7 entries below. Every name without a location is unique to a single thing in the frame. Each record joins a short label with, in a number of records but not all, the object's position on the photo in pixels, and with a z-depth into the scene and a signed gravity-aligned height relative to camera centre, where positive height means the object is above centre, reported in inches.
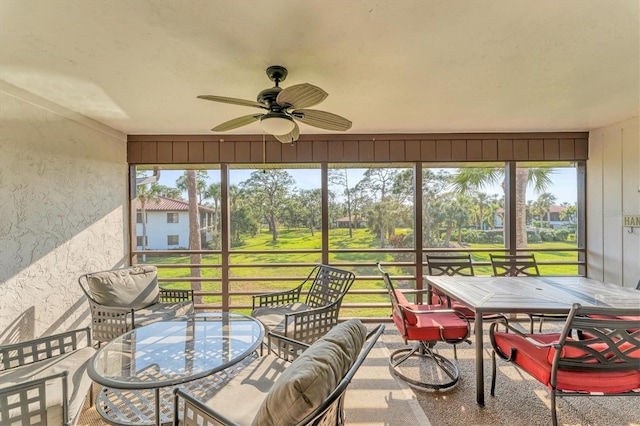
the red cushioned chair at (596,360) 66.1 -36.1
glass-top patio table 62.6 -37.7
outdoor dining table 85.4 -28.2
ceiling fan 67.6 +28.9
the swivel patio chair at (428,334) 93.0 -40.3
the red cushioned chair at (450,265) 135.5 -24.9
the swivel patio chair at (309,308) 92.0 -36.7
